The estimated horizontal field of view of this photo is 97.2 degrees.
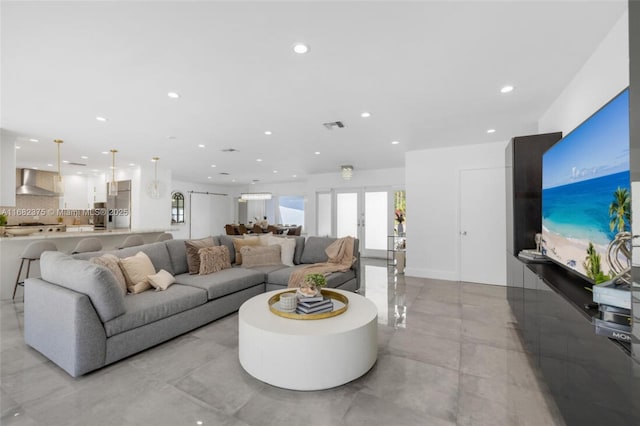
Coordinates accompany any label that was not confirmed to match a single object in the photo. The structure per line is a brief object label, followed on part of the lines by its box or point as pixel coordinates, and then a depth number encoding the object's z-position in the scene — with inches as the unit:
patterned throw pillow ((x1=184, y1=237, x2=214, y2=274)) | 147.4
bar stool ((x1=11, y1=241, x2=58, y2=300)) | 157.2
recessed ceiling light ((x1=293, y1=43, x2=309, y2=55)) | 84.7
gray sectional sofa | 86.3
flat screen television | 58.3
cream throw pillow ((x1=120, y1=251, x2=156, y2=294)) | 115.7
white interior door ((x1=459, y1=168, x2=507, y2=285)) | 194.2
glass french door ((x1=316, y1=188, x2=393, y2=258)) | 317.1
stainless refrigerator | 298.7
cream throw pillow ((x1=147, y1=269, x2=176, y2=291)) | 119.7
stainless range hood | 273.9
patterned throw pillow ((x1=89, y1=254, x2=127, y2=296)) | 110.5
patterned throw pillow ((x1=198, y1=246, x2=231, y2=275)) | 147.3
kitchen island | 162.2
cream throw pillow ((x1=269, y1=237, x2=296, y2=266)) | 179.0
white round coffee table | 78.0
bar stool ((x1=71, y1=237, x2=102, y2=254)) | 171.0
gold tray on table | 90.9
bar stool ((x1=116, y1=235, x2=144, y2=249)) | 188.4
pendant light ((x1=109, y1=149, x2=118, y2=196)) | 225.0
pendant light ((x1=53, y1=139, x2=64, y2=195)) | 192.6
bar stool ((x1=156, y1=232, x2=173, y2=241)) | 221.3
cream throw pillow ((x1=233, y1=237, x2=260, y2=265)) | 173.5
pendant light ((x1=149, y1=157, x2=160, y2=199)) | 289.3
